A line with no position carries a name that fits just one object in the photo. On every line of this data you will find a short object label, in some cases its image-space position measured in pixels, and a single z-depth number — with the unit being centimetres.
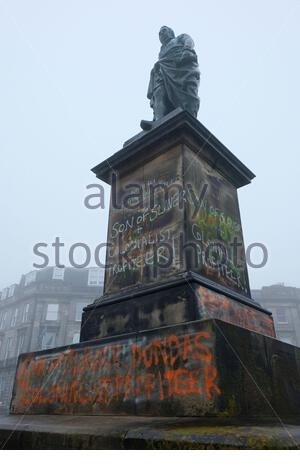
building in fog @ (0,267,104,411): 3922
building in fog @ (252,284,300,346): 3856
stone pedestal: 232
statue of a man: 629
